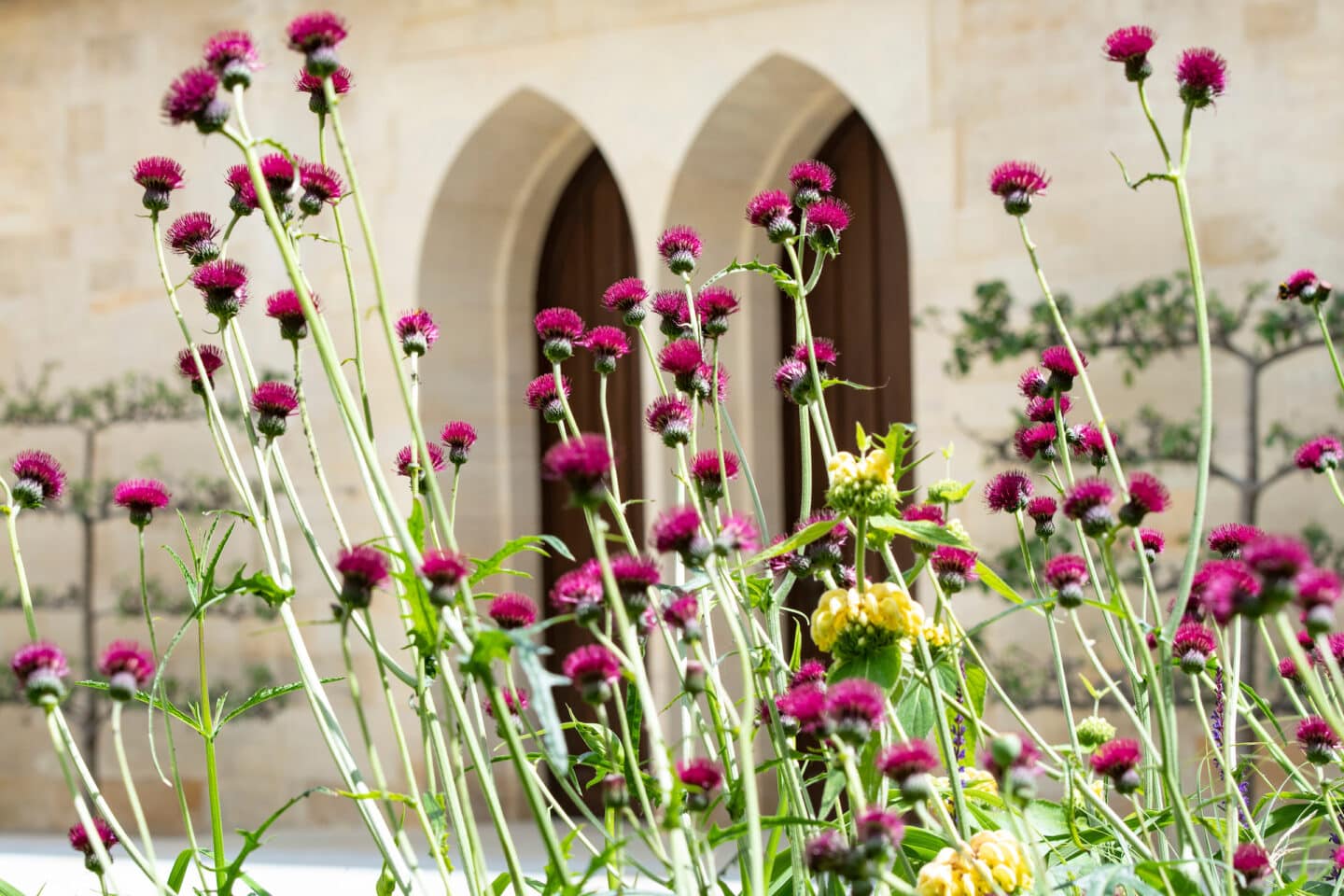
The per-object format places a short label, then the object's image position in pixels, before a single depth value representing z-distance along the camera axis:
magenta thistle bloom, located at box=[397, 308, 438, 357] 2.11
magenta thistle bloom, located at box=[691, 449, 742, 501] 2.05
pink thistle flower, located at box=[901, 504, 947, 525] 1.98
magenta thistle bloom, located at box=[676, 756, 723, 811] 1.77
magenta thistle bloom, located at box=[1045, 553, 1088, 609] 1.86
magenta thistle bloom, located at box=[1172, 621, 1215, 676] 1.98
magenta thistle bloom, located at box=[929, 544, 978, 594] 2.00
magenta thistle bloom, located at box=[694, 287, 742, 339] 2.19
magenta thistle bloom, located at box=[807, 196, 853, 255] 2.14
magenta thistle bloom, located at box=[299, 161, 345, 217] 2.03
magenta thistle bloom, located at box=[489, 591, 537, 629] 1.85
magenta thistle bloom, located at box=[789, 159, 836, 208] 2.18
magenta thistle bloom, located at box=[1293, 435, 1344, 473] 2.15
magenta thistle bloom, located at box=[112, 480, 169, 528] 2.06
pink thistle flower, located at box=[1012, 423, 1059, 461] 2.09
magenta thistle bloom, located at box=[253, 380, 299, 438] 2.01
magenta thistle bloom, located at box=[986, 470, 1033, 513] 2.08
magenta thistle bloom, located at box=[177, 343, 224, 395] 2.09
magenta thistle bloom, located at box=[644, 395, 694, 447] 2.07
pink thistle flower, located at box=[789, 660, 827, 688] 1.94
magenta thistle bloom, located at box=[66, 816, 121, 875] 1.94
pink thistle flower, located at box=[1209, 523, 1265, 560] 2.04
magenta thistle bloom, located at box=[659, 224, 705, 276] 2.24
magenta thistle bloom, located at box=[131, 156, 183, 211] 2.05
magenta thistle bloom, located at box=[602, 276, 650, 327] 2.18
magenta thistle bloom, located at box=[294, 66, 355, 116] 2.02
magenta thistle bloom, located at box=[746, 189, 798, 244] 2.19
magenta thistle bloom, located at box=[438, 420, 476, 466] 2.16
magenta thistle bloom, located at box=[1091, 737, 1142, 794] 1.80
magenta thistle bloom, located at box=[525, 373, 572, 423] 2.16
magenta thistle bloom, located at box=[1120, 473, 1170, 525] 1.83
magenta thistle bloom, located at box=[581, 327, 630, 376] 2.15
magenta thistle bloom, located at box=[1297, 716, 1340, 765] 2.03
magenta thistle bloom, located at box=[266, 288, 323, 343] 2.01
